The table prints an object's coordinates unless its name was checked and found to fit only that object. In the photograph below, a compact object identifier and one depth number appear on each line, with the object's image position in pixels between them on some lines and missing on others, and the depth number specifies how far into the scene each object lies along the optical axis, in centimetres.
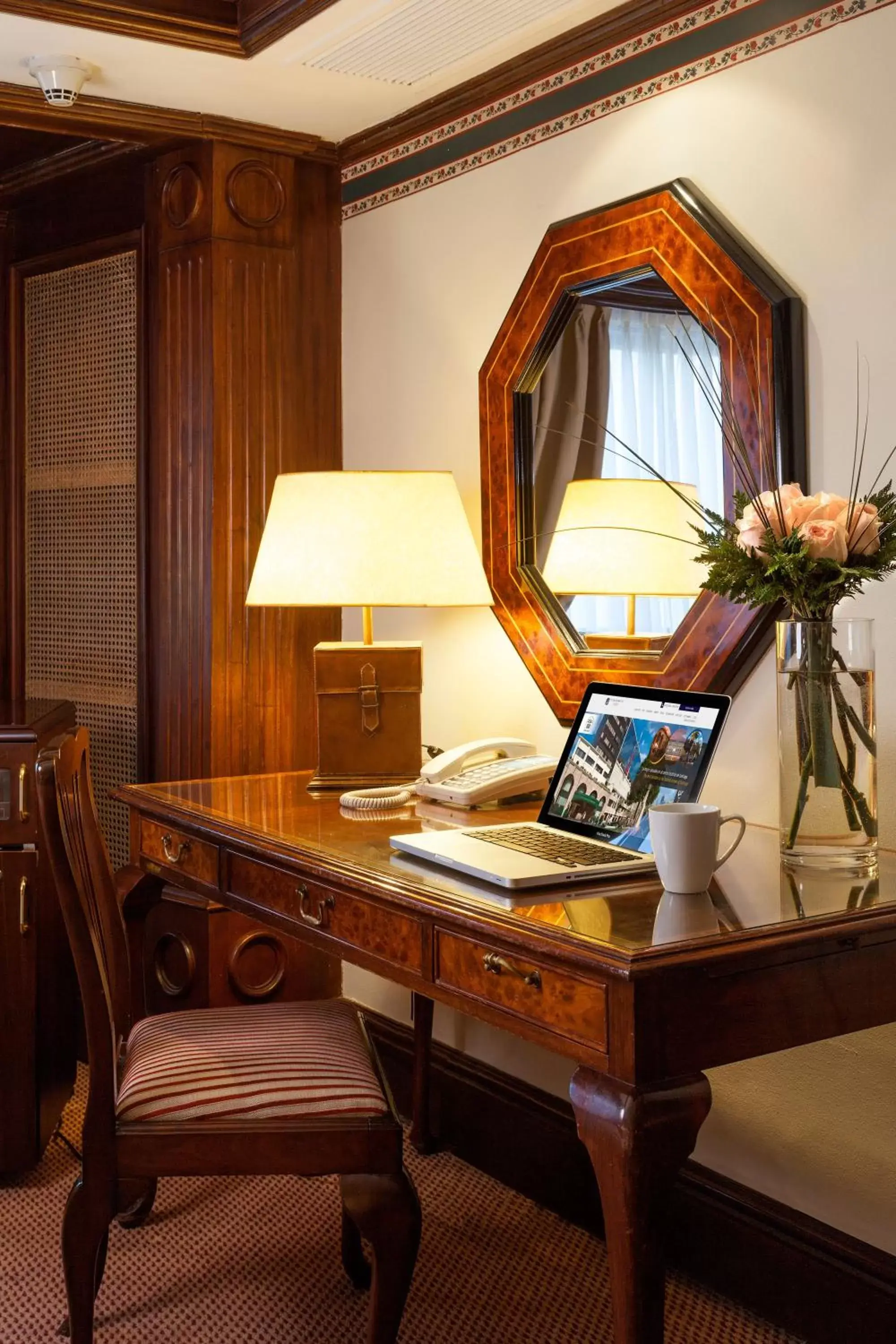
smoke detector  279
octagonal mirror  228
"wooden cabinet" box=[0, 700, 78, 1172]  281
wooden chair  192
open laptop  186
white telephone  239
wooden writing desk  149
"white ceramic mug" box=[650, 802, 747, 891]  171
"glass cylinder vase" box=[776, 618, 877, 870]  187
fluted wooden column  322
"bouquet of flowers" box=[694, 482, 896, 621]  183
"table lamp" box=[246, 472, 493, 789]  259
